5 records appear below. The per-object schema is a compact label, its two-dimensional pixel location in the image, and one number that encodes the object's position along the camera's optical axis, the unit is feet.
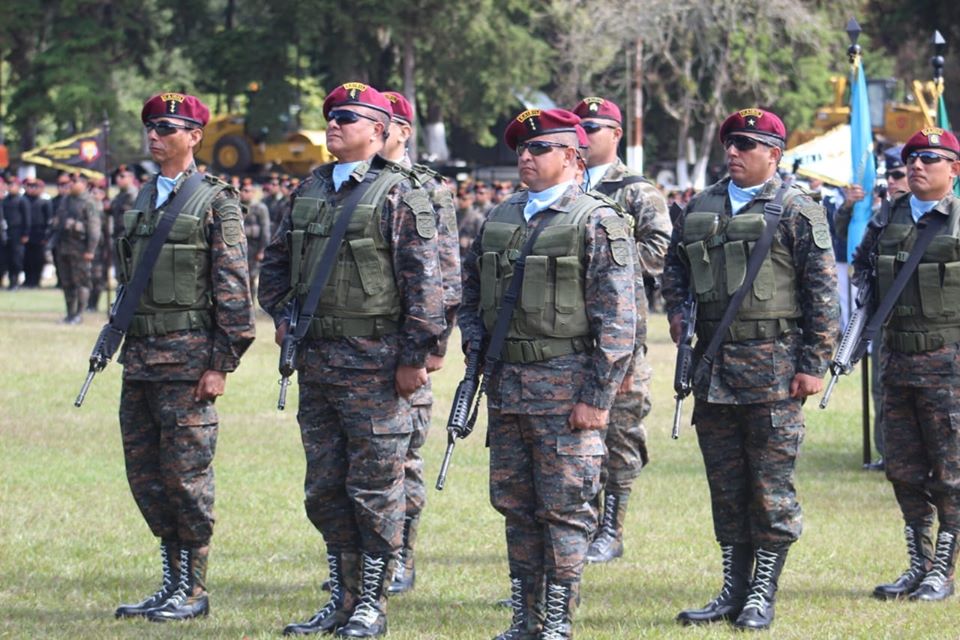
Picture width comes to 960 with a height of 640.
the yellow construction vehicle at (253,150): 330.95
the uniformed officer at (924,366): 54.44
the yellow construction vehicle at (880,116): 256.93
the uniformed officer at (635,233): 59.21
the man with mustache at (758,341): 49.14
